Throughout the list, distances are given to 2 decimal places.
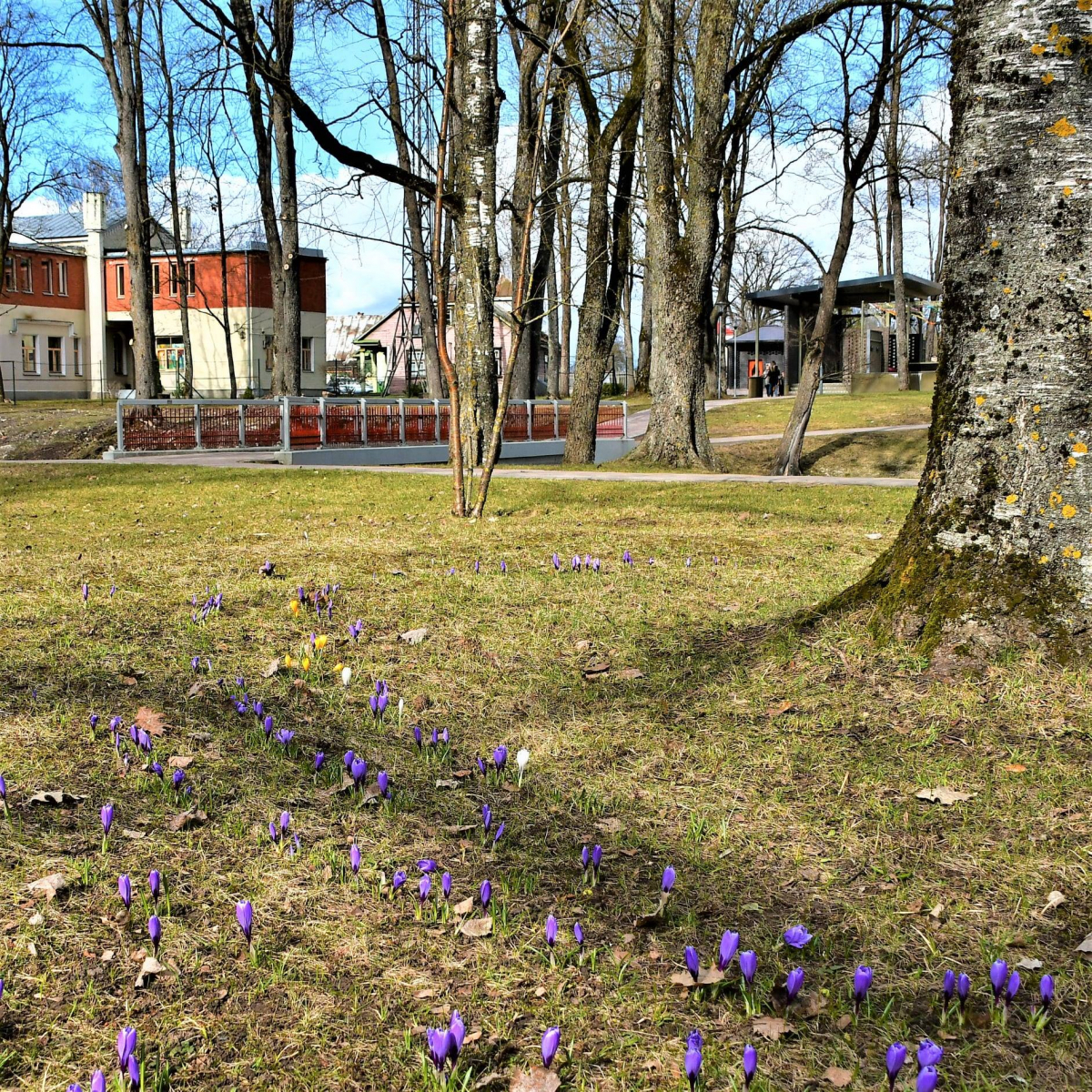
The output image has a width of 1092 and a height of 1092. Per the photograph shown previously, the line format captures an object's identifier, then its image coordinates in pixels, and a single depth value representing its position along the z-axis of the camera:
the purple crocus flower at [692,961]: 2.29
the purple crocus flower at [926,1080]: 1.81
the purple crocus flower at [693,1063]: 1.90
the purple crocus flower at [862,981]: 2.13
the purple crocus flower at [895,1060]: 1.91
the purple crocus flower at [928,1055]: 1.87
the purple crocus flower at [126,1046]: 1.96
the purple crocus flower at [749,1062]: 1.91
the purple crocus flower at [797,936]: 2.46
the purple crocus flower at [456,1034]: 1.96
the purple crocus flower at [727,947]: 2.28
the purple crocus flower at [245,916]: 2.44
